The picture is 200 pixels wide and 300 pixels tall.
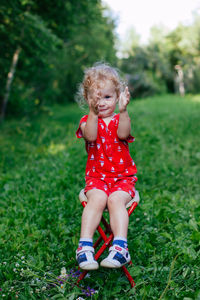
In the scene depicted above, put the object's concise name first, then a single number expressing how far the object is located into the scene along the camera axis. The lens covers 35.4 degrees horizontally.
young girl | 2.49
